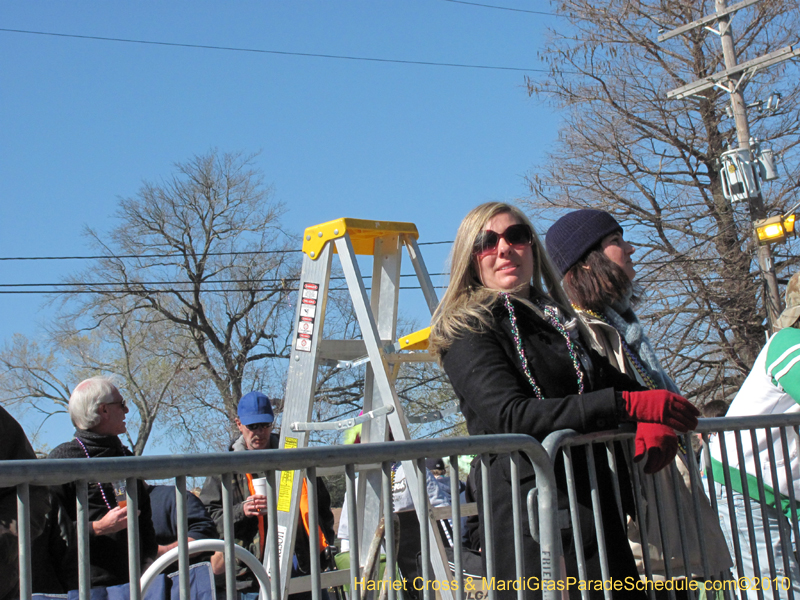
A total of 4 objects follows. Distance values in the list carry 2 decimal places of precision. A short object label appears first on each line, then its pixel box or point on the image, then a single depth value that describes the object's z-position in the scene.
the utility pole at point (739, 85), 14.77
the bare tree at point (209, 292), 25.58
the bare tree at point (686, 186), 17.47
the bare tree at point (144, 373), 26.44
